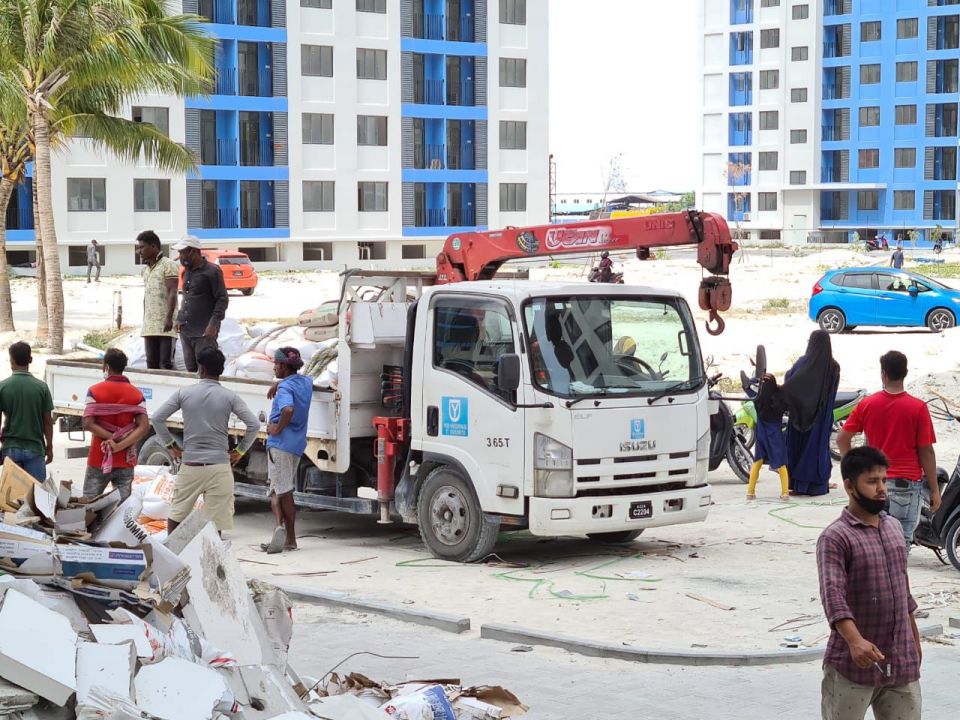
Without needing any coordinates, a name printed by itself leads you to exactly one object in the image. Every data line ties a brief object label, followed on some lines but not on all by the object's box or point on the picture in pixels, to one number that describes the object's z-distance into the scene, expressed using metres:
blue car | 34.59
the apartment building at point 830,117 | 92.06
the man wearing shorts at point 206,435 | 11.44
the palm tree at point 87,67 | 28.34
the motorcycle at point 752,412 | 16.55
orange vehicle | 46.94
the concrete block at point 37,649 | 6.04
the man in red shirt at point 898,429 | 9.93
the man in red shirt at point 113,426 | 12.05
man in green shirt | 11.94
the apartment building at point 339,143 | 60.81
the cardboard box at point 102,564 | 7.42
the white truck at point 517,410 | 11.56
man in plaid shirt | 5.70
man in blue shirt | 12.41
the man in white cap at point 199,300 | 13.89
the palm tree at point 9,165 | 32.47
